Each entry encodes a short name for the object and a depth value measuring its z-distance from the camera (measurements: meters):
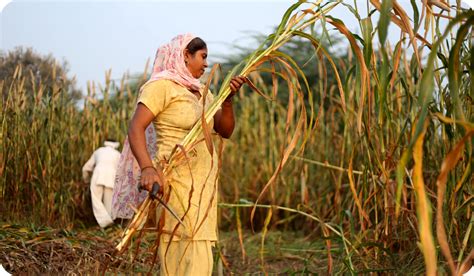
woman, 2.54
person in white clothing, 5.46
